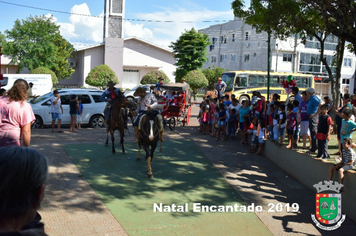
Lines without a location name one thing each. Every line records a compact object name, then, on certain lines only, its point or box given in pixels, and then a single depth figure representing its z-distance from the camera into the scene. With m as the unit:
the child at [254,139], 12.46
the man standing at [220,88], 18.49
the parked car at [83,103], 15.89
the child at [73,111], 15.22
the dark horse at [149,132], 9.74
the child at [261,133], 12.20
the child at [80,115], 16.39
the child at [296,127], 11.18
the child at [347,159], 7.85
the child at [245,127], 13.37
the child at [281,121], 11.31
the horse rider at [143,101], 11.51
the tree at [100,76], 38.69
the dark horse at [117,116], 11.66
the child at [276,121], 11.66
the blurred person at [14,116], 5.28
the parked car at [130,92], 27.49
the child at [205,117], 15.65
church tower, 44.53
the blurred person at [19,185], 1.82
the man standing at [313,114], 10.35
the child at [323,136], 9.53
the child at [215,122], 14.58
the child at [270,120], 11.88
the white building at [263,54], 45.56
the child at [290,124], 10.97
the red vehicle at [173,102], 16.58
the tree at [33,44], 40.38
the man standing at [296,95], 11.99
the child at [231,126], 14.00
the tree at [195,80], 37.53
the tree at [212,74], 47.03
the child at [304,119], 10.97
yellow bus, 26.23
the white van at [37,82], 24.28
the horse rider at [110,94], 11.72
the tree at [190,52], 43.75
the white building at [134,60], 45.81
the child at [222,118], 14.08
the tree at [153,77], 38.86
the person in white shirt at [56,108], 14.84
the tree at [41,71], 37.47
